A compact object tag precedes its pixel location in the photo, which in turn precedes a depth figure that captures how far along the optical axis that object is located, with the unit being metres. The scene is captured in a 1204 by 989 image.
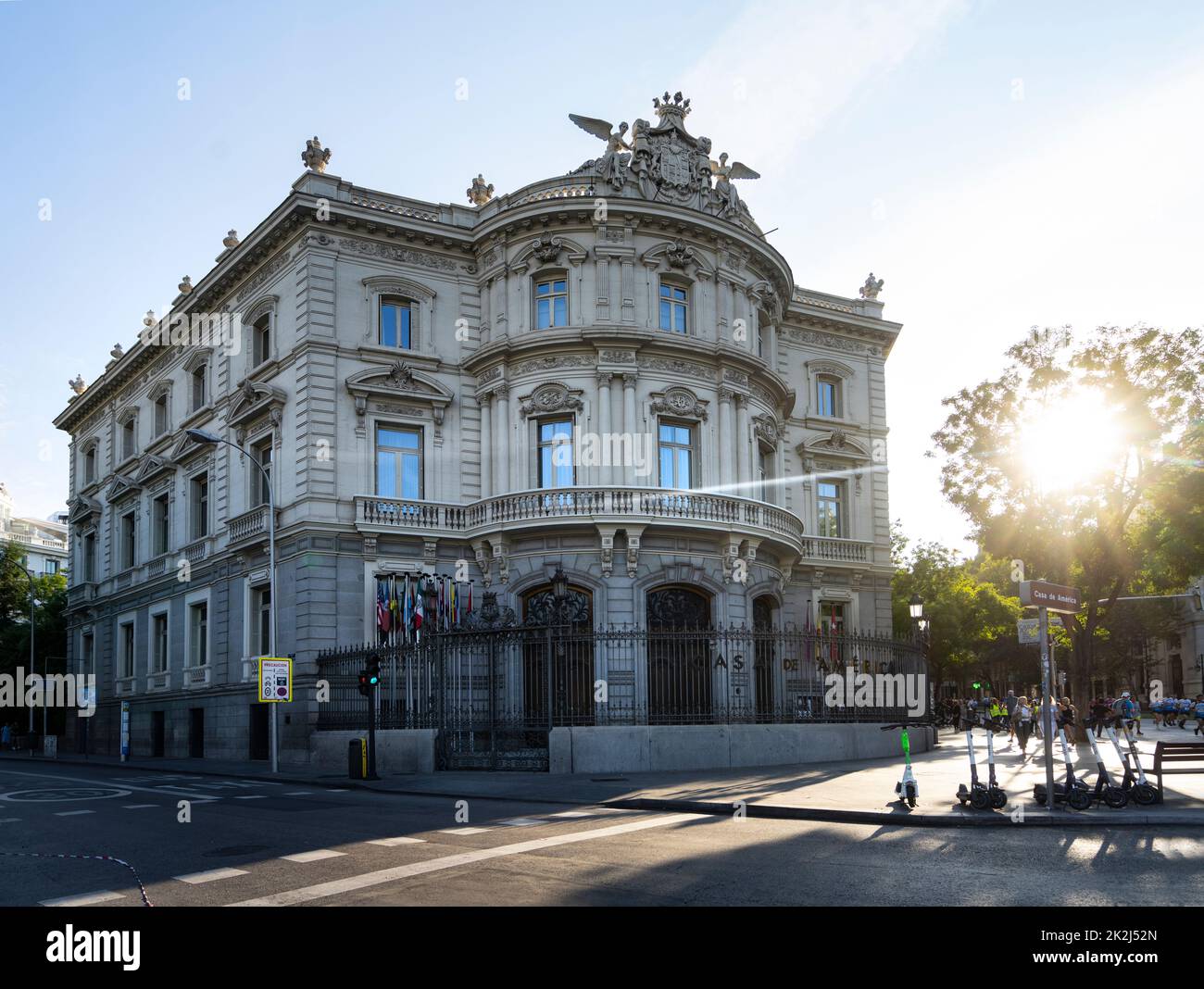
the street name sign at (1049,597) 13.96
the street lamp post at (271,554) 27.21
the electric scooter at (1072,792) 14.19
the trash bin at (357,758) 23.20
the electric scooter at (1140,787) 14.35
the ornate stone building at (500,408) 30.00
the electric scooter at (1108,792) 14.12
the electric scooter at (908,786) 14.90
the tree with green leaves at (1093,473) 27.72
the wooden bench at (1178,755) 14.80
